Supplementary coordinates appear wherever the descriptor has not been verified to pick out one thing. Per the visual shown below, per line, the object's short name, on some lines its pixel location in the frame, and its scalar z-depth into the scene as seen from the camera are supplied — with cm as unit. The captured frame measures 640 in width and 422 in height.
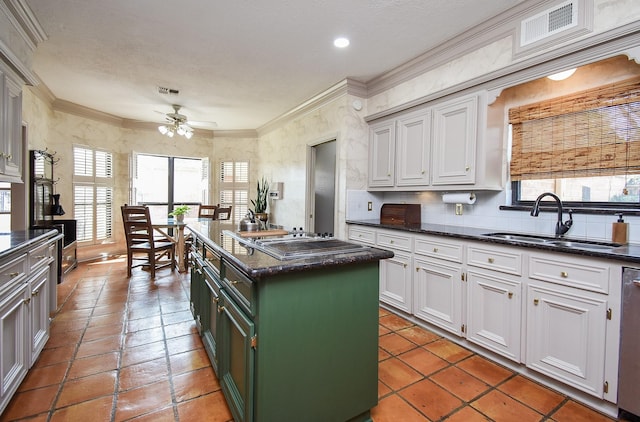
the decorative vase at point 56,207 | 430
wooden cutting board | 214
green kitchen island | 126
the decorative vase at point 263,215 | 560
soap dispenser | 197
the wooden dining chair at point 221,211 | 533
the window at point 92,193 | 508
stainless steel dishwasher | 155
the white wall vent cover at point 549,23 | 207
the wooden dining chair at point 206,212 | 548
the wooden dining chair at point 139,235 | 416
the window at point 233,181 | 667
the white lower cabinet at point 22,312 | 162
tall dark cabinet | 382
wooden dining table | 445
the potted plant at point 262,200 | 596
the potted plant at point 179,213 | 473
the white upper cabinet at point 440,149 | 259
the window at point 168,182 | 613
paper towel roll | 281
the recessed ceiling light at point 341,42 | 280
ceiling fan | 462
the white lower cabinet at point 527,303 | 167
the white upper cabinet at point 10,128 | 214
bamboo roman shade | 204
